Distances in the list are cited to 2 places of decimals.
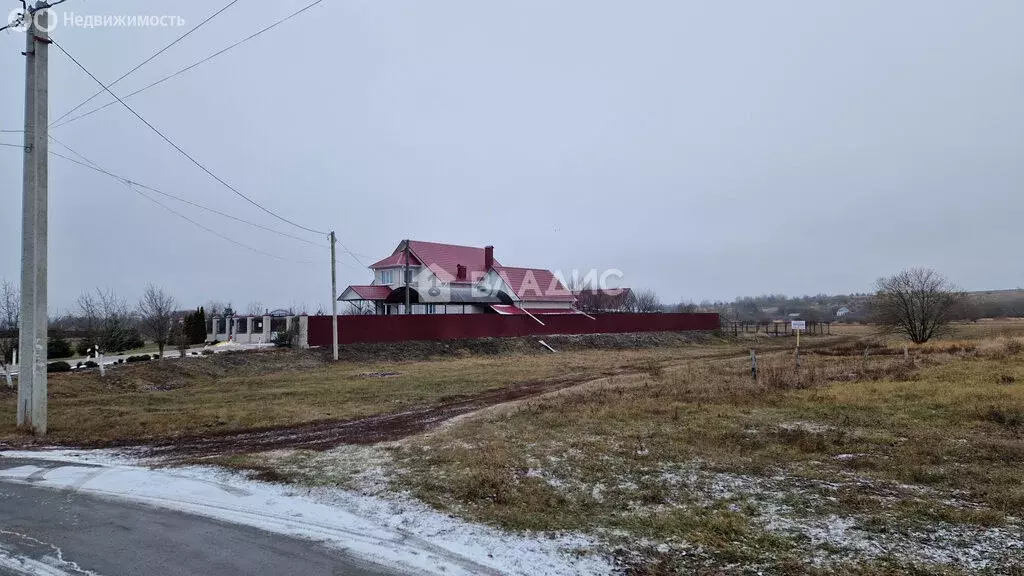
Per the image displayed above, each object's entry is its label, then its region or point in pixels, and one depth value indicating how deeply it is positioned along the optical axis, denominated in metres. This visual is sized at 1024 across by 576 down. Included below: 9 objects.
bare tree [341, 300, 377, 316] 47.53
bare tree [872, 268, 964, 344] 37.38
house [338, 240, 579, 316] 46.03
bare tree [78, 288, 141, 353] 22.57
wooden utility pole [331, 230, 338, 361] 26.66
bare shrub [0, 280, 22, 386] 17.97
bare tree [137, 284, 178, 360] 23.94
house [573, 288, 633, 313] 73.56
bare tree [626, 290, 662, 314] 84.80
